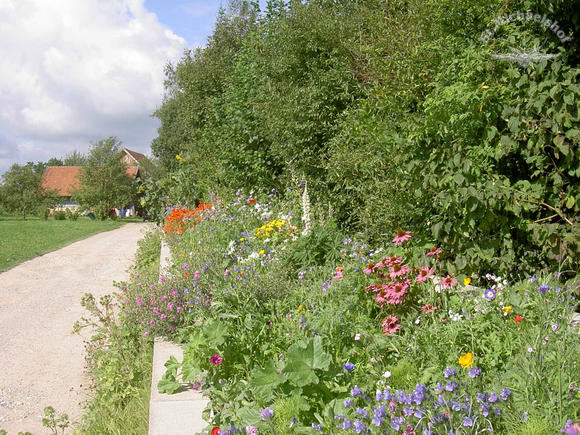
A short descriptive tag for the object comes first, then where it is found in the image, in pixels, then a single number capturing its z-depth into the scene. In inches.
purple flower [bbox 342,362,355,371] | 79.2
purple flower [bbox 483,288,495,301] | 96.0
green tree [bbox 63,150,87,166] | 2263.8
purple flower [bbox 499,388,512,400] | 63.6
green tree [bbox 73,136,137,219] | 1293.1
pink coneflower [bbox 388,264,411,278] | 123.1
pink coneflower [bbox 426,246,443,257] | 135.1
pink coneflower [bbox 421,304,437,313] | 108.0
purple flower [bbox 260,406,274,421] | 73.5
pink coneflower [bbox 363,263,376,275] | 129.8
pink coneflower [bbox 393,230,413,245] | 142.0
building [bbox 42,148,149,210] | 2036.2
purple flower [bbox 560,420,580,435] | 47.9
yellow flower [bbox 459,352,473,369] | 72.7
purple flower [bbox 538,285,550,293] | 86.7
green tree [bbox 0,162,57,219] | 1439.5
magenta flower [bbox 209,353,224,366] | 99.4
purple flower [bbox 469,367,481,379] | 65.7
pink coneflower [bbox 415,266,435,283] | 122.2
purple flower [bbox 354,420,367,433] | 63.9
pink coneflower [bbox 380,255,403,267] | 128.5
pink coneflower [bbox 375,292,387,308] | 120.1
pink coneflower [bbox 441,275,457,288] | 118.7
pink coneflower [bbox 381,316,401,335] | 108.7
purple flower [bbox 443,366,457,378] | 66.6
